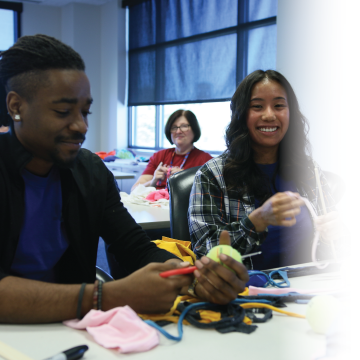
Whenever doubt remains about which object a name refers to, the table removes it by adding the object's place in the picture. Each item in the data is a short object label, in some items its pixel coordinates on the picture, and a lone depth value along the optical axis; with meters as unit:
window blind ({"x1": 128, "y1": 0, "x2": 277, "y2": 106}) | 4.59
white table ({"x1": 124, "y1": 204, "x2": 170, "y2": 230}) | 2.13
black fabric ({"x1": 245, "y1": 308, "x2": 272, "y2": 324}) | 0.84
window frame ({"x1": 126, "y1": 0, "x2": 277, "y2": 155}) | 4.65
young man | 0.84
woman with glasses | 3.59
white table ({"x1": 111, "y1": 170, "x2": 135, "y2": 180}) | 4.12
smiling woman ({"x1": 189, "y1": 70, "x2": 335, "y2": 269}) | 1.46
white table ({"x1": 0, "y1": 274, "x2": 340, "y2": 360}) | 0.70
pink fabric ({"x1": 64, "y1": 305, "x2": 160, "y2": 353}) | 0.71
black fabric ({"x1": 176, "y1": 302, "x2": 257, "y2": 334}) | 0.79
